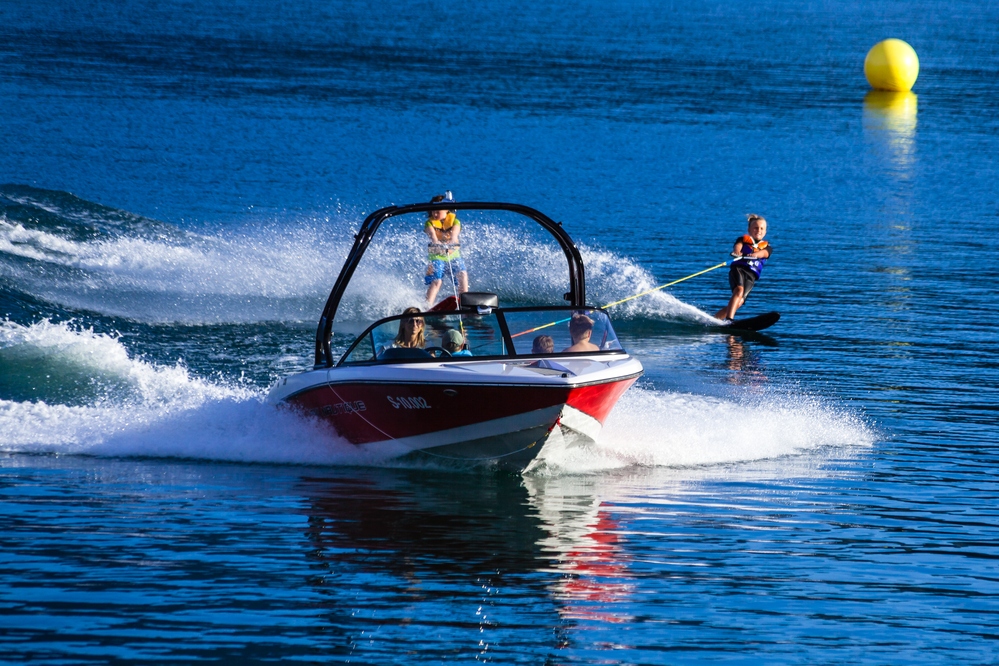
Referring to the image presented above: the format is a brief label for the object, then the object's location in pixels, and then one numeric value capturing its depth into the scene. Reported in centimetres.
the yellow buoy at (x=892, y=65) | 8856
